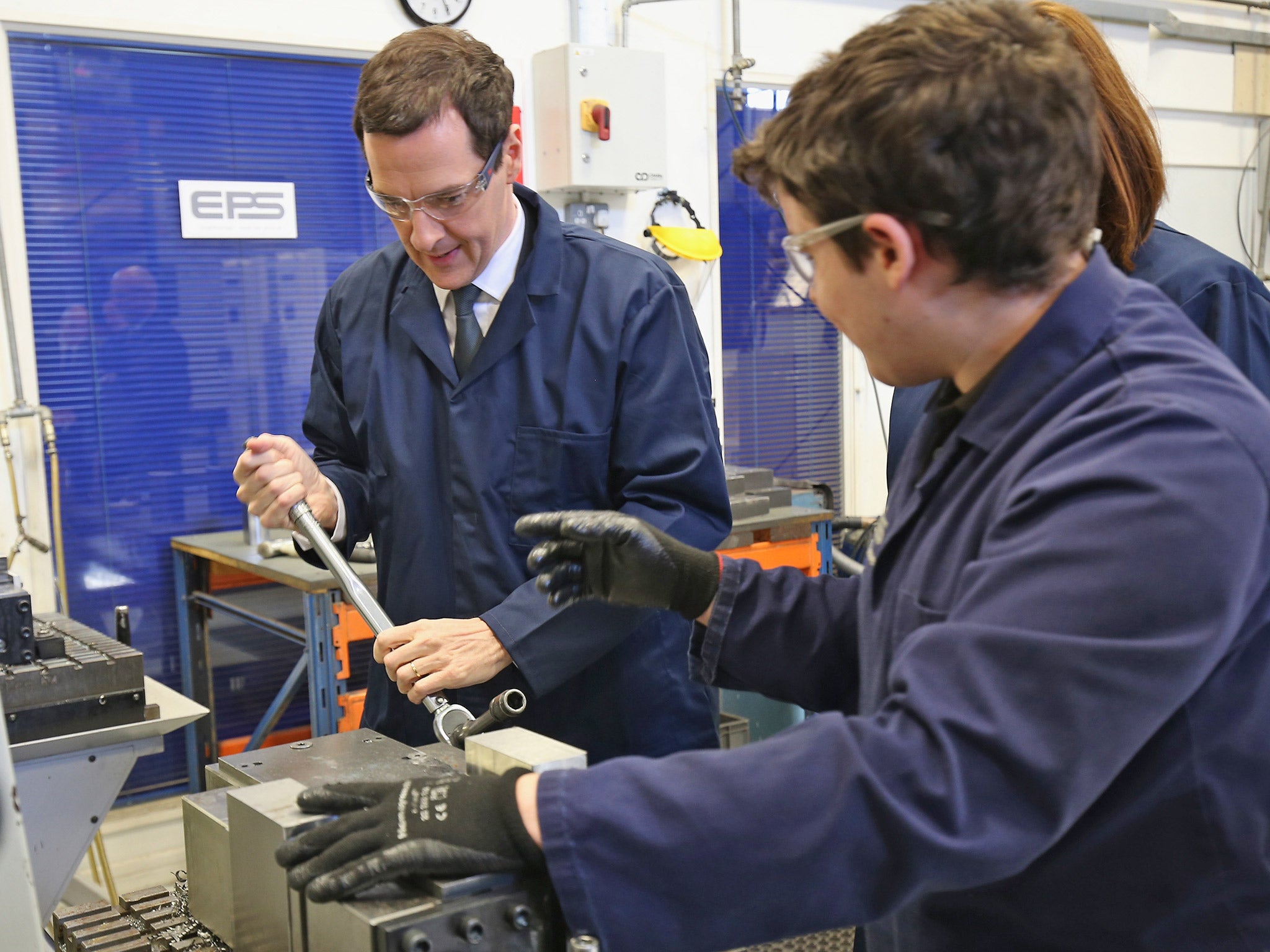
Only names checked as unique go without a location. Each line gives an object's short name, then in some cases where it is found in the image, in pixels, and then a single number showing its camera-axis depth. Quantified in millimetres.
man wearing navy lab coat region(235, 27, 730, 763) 1361
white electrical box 3346
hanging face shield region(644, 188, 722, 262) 3596
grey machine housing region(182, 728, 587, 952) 737
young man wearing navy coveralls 641
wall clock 3250
